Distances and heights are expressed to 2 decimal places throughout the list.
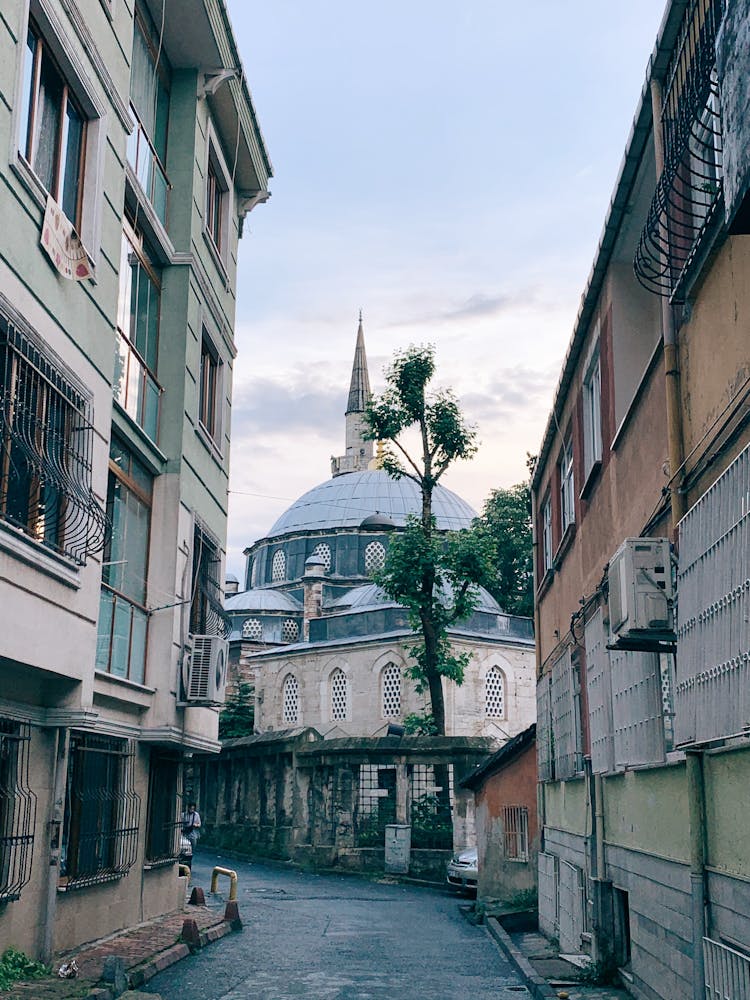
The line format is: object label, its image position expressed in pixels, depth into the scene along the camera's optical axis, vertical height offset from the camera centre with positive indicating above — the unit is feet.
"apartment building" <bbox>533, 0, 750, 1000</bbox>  19.92 +4.83
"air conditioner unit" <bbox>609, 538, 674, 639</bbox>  23.67 +3.98
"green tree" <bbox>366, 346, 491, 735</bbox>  96.43 +20.47
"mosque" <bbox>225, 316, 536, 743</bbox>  159.22 +22.11
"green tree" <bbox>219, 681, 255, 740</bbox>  188.24 +10.62
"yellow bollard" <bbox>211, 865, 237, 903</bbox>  52.44 -4.61
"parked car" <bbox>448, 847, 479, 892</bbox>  74.90 -5.55
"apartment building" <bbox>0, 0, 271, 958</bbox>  30.32 +11.24
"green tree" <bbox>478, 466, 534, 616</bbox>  174.19 +35.36
